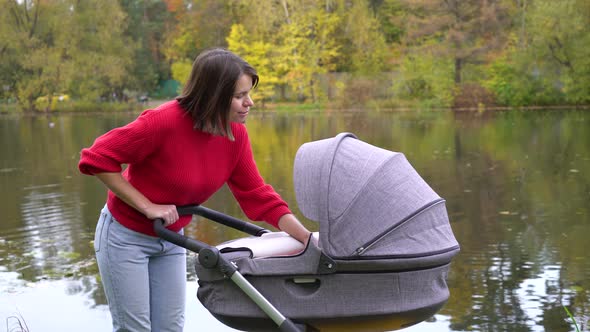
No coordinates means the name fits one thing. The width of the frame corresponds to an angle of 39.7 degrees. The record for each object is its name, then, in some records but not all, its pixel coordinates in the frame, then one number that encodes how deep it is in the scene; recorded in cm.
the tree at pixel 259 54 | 4419
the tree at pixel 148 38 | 5069
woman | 291
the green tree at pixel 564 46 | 3675
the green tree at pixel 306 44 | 4378
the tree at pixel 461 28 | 3869
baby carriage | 286
